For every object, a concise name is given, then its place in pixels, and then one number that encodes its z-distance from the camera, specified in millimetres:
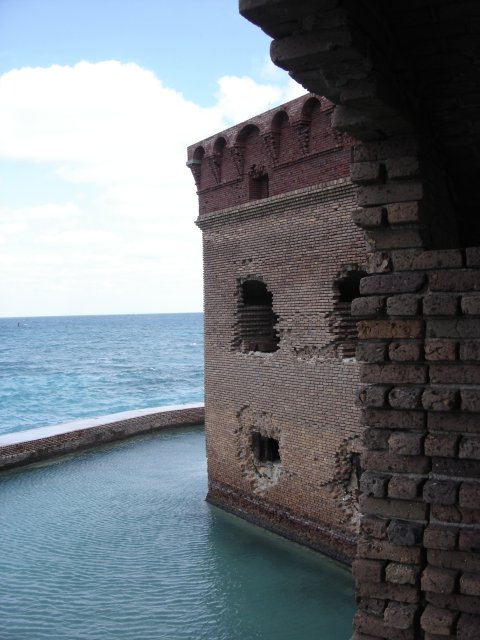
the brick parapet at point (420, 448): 3475
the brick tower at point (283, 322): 10906
